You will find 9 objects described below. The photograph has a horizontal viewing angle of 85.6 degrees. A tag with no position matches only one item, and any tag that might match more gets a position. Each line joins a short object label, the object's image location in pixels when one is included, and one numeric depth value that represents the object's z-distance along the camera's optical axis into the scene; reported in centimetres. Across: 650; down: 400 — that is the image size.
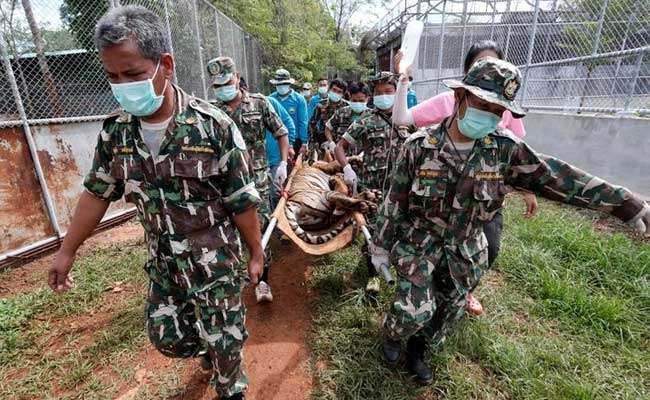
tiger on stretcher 319
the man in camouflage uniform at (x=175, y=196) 144
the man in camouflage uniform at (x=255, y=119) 307
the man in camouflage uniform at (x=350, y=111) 476
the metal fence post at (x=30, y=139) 333
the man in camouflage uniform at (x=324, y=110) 655
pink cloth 246
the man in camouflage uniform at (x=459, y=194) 169
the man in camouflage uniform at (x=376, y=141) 320
